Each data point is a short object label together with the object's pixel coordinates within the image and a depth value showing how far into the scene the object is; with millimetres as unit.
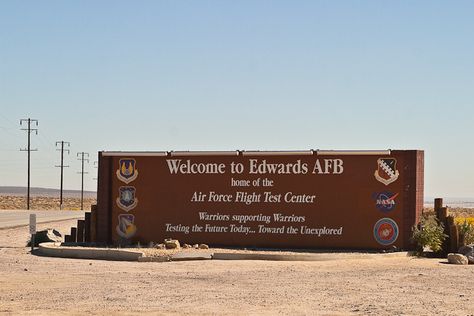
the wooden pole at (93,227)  28703
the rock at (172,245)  26453
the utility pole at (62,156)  110575
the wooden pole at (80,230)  29234
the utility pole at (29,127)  104350
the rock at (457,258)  23312
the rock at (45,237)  29250
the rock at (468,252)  23656
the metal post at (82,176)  121856
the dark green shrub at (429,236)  25016
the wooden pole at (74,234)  29234
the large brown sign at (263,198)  26219
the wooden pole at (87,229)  29002
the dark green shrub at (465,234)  25953
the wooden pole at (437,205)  26797
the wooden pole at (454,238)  25719
